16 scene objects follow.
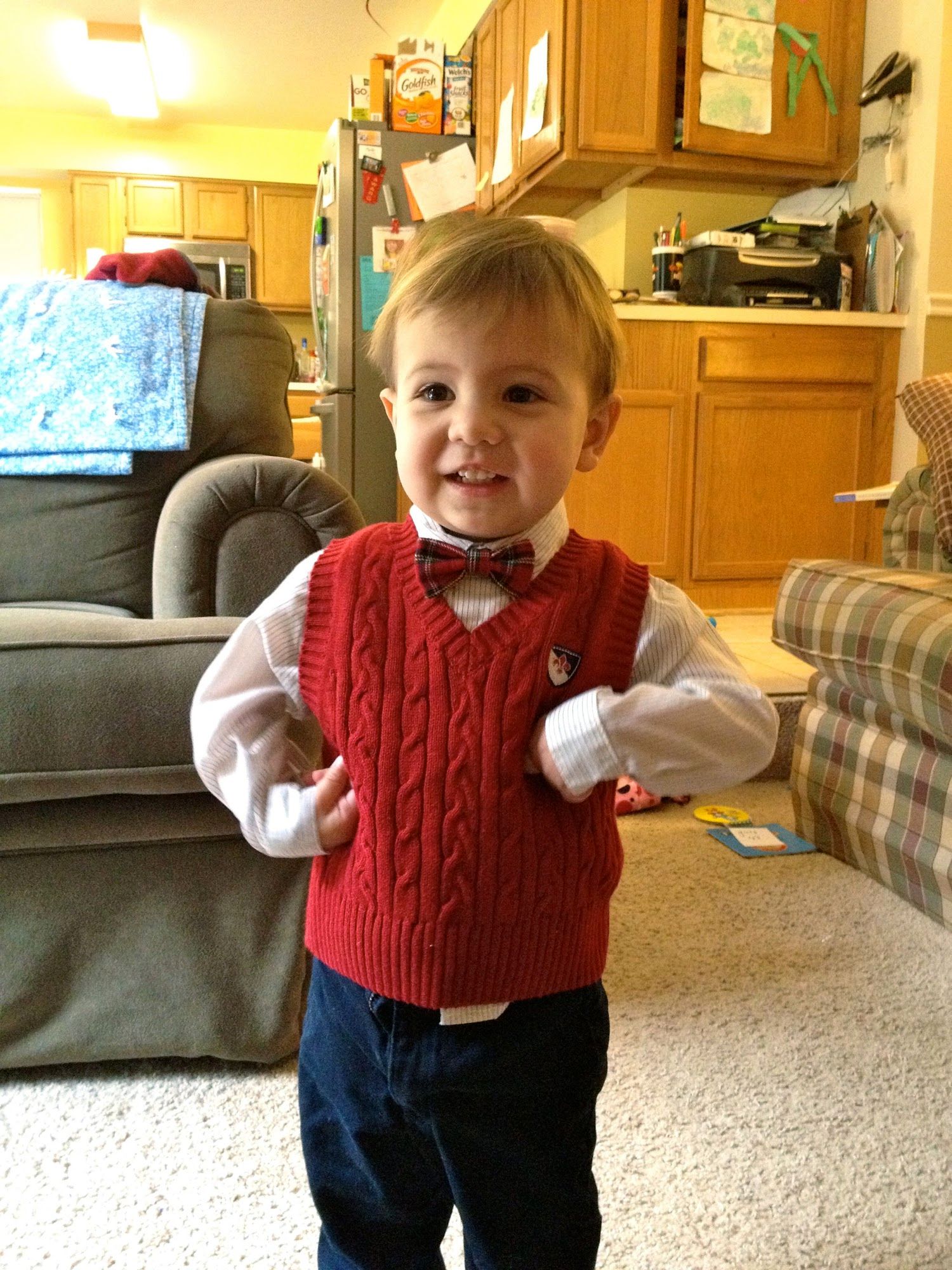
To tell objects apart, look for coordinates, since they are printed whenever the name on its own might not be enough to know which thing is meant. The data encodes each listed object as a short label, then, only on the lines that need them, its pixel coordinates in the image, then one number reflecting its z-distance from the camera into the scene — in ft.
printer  9.68
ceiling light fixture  16.31
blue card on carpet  6.10
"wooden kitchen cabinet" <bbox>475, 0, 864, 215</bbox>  9.80
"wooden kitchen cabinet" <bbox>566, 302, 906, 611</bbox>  9.75
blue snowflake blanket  5.25
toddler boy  1.97
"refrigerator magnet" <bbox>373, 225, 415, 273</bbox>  12.43
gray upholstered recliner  3.52
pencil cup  10.02
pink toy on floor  6.81
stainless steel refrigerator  12.34
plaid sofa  4.93
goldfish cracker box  12.41
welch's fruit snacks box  12.78
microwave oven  20.84
